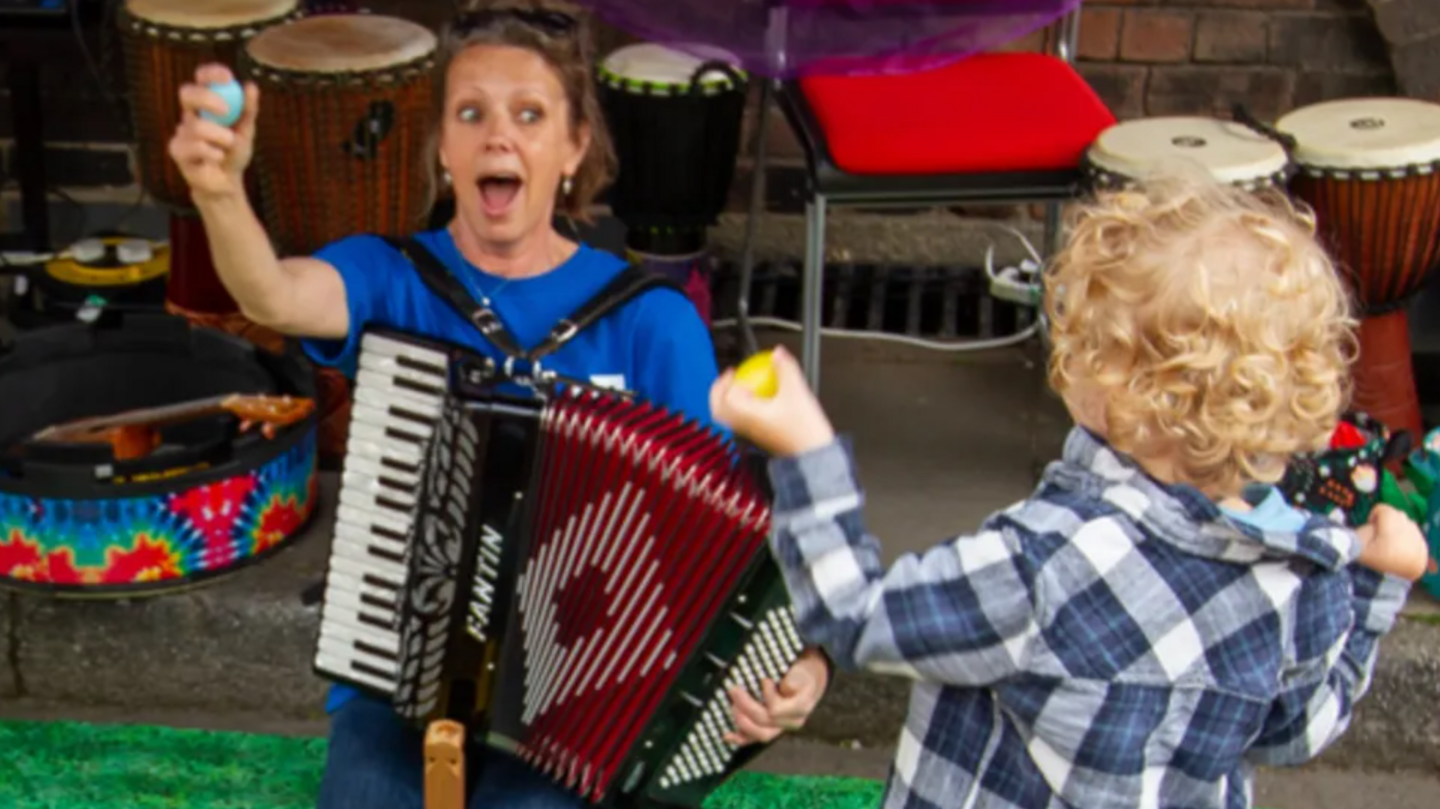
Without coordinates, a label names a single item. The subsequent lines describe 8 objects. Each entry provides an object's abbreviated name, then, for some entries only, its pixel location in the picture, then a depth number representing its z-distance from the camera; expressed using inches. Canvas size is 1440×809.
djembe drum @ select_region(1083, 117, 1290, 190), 126.3
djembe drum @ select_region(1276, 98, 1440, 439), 133.9
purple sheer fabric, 133.9
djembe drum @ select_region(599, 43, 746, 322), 141.7
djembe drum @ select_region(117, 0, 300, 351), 142.1
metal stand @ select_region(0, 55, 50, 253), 153.3
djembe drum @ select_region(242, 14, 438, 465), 136.3
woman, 91.8
